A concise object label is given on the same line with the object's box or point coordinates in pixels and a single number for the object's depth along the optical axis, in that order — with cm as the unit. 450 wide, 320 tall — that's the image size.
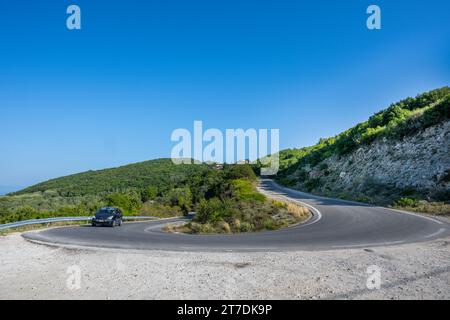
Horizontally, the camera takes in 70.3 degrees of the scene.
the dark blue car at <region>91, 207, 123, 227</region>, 2197
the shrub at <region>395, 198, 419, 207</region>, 2284
